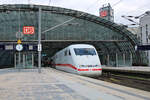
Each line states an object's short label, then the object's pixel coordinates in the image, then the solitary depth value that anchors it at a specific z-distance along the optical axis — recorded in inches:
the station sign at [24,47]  1285.7
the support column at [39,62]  859.7
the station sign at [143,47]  1188.9
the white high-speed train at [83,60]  687.7
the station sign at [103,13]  5500.5
